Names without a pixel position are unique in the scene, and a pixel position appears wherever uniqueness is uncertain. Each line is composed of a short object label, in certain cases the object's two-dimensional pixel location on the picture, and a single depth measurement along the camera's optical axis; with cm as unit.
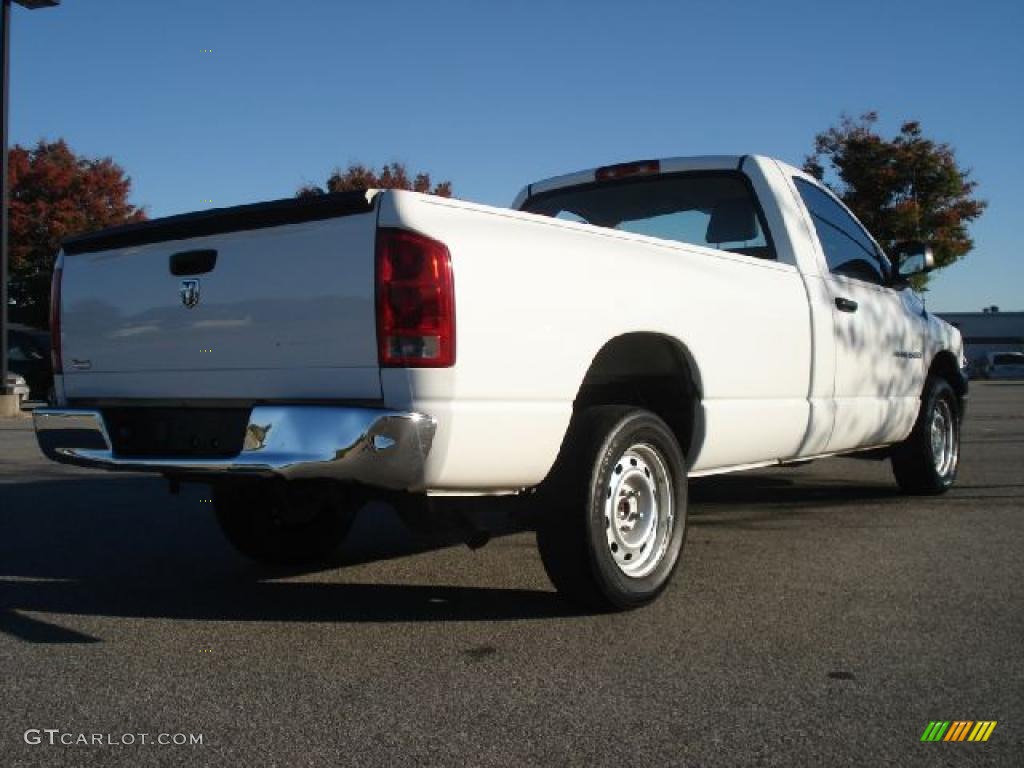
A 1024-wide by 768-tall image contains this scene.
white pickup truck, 351
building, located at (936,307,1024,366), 6744
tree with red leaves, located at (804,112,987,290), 3306
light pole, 1684
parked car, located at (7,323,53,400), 1931
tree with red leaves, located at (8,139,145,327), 3191
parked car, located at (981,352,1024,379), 4706
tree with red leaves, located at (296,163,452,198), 3080
